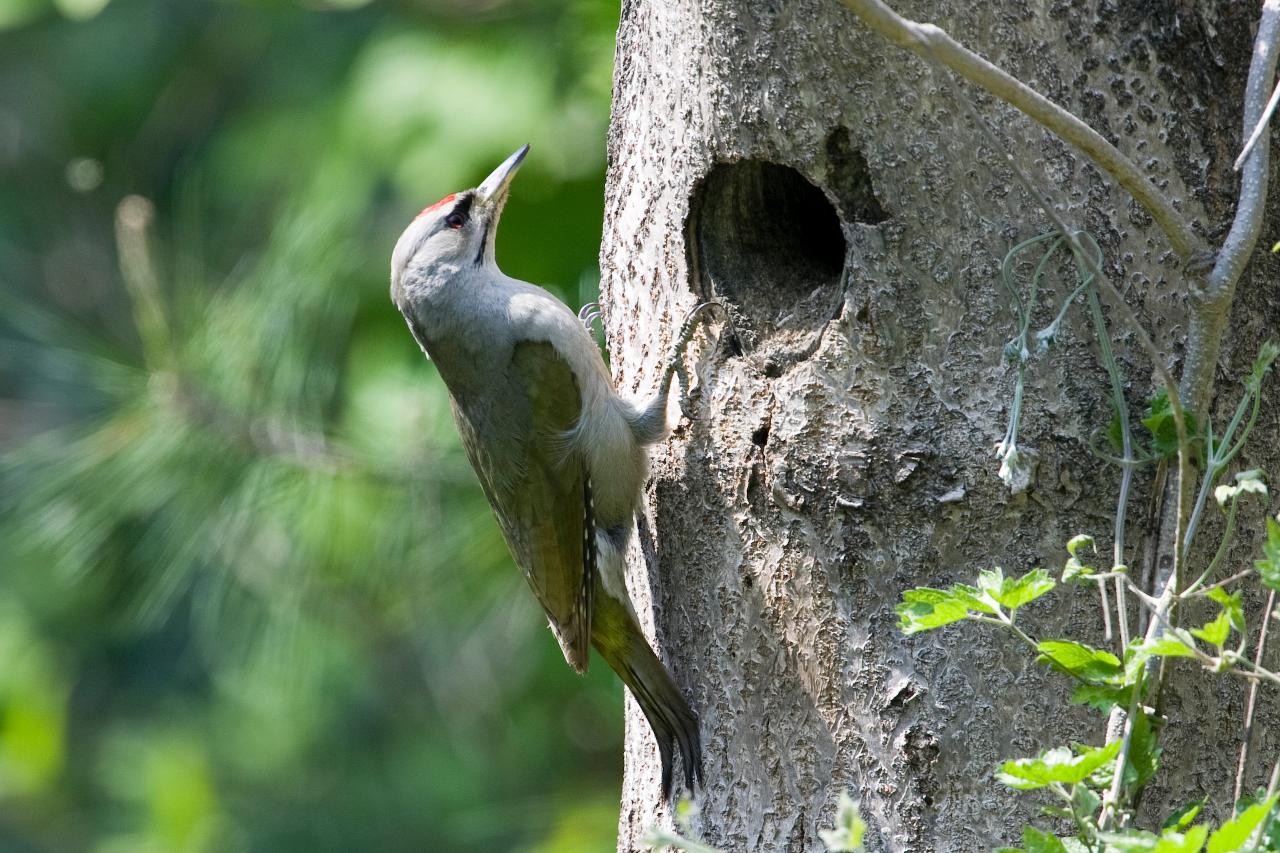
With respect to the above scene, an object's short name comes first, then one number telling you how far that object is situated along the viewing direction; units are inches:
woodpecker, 275.4
